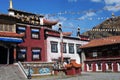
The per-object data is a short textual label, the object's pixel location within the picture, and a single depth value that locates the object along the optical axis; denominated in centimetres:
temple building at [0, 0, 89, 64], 2037
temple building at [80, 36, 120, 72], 2564
